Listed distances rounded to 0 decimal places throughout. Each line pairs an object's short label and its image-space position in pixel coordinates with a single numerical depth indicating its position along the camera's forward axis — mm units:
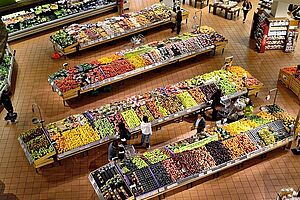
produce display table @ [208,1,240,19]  18906
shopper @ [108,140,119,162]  10891
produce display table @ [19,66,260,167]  11617
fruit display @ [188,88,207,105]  13039
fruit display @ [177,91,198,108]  12867
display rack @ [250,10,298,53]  15938
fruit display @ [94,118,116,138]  11852
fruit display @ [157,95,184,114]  12691
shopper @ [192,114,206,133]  11768
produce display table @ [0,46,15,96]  13963
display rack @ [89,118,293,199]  10195
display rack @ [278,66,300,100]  14164
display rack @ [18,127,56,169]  11023
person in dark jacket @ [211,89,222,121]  12750
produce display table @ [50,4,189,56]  16094
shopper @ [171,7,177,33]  18000
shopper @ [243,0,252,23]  18438
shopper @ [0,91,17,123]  12926
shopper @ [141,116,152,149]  11500
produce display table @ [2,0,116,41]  17359
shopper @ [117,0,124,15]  19062
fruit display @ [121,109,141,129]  12203
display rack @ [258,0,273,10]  18080
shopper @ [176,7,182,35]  17109
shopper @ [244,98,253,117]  12438
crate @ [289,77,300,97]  14105
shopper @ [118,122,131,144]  11250
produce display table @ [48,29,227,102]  13750
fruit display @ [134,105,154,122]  12438
